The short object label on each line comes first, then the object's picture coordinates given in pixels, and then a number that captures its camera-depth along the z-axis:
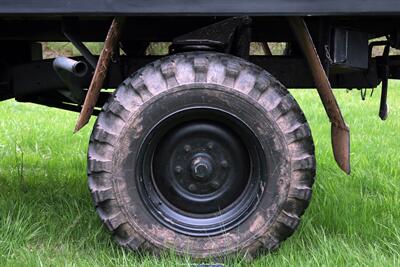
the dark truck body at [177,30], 2.57
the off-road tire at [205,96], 2.68
